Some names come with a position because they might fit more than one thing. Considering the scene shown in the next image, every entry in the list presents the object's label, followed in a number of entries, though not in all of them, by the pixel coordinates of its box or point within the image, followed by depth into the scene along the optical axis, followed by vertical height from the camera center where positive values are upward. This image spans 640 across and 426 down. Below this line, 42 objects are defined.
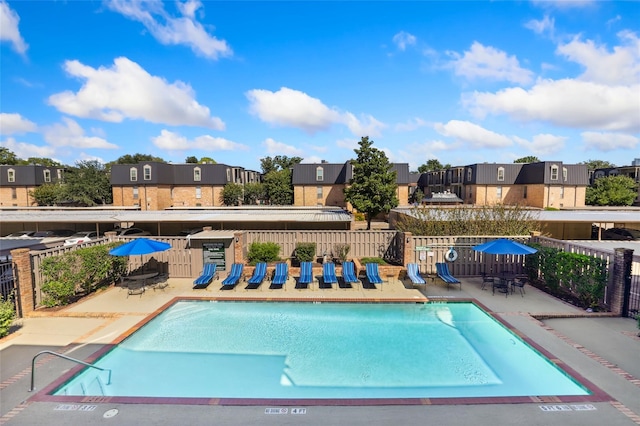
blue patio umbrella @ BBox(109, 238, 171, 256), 12.56 -2.05
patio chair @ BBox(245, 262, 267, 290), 13.78 -3.42
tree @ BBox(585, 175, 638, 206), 46.59 +0.59
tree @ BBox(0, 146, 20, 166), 71.59 +7.62
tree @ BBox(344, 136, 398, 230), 21.62 +0.75
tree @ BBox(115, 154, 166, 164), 85.90 +9.08
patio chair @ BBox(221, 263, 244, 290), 13.59 -3.44
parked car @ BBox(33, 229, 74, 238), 23.86 -2.88
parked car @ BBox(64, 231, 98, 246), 23.10 -2.87
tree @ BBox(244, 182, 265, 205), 48.25 +0.24
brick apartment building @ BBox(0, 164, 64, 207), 47.59 +1.39
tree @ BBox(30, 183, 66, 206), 45.47 -0.13
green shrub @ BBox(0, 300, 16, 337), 8.97 -3.32
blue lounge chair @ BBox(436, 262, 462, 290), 13.56 -3.32
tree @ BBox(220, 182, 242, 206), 44.09 -0.11
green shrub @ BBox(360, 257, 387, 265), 15.92 -3.10
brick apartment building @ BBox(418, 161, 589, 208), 43.91 +1.67
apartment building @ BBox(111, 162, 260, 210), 42.56 +1.21
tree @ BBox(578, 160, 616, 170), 82.33 +8.00
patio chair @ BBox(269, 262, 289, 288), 13.68 -3.38
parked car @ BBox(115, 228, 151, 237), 22.61 -2.58
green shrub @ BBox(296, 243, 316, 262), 15.97 -2.75
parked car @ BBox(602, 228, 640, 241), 23.92 -2.70
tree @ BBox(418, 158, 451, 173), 99.38 +8.91
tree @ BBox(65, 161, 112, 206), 45.28 +1.09
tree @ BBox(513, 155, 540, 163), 98.98 +10.87
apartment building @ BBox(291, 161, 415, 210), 43.81 +1.35
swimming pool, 6.96 -3.99
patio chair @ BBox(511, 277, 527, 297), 13.01 -3.51
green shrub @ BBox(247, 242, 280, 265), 15.95 -2.80
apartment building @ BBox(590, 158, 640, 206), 51.44 +3.85
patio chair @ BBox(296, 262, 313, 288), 13.77 -3.34
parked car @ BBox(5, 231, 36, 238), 24.03 -2.92
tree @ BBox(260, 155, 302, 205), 46.12 +0.87
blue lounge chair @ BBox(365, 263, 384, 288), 13.69 -3.28
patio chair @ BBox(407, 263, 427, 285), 13.48 -3.26
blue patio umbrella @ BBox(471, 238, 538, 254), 12.59 -1.98
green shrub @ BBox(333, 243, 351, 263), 16.45 -2.75
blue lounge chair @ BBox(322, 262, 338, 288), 13.66 -3.30
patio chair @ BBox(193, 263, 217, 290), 13.69 -3.43
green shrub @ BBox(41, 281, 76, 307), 11.14 -3.29
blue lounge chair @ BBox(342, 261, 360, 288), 13.68 -3.29
